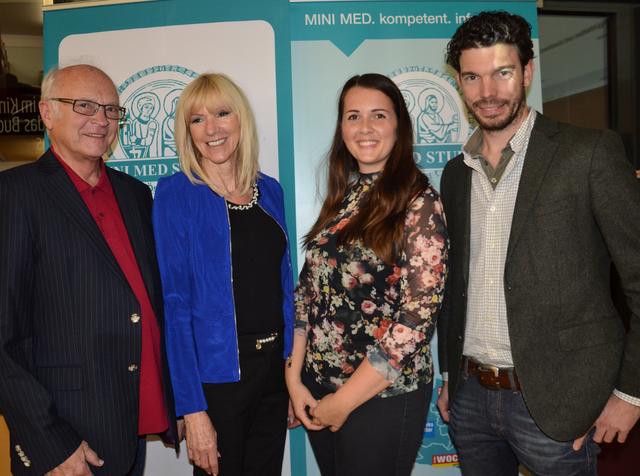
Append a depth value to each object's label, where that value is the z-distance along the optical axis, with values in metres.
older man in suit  1.65
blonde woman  1.95
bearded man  1.65
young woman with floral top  1.69
